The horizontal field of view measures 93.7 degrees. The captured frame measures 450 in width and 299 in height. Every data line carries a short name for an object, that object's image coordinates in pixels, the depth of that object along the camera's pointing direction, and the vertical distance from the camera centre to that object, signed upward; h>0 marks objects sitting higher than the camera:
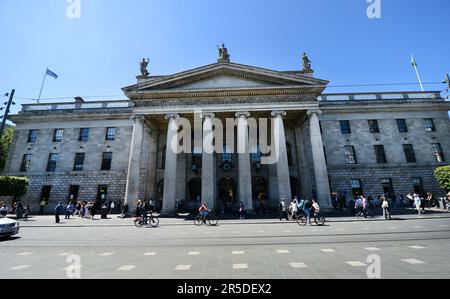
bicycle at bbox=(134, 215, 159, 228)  15.47 -1.32
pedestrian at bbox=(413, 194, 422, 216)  17.39 -0.11
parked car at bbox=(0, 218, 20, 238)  10.38 -1.05
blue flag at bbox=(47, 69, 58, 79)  28.71 +17.50
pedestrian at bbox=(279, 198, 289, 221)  17.23 -0.61
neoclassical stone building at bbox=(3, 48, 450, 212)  23.19 +8.16
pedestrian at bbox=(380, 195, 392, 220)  15.87 -0.66
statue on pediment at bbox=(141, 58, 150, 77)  25.17 +15.86
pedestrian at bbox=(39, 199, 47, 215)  25.53 +0.06
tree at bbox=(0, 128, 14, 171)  32.73 +9.02
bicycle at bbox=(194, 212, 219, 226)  15.91 -1.21
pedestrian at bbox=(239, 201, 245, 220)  18.58 -0.78
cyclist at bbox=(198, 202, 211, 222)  15.97 -0.64
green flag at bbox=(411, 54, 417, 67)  28.27 +18.00
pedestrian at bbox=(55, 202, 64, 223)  17.11 -0.72
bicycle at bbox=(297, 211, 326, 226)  14.41 -1.28
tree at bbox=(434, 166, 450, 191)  20.42 +2.29
